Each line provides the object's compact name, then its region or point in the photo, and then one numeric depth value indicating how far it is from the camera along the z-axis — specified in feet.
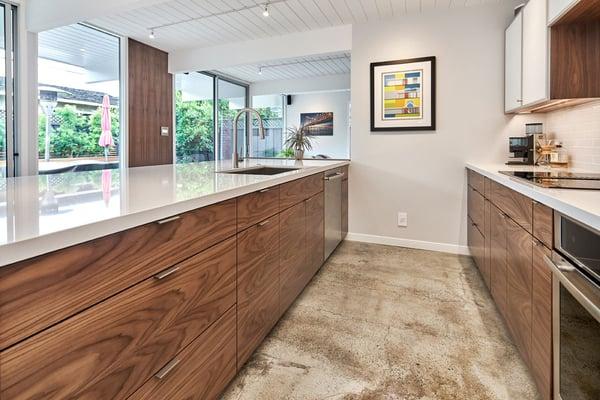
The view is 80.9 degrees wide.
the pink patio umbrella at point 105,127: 13.74
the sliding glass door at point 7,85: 10.58
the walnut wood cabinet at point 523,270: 3.97
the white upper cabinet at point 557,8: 5.83
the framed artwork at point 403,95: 11.03
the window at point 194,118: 17.24
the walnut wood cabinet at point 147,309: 2.08
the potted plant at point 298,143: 11.47
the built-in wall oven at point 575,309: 2.90
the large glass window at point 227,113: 20.44
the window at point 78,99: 11.97
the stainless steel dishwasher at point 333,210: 9.58
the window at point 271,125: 24.82
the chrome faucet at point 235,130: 8.42
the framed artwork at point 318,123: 26.61
